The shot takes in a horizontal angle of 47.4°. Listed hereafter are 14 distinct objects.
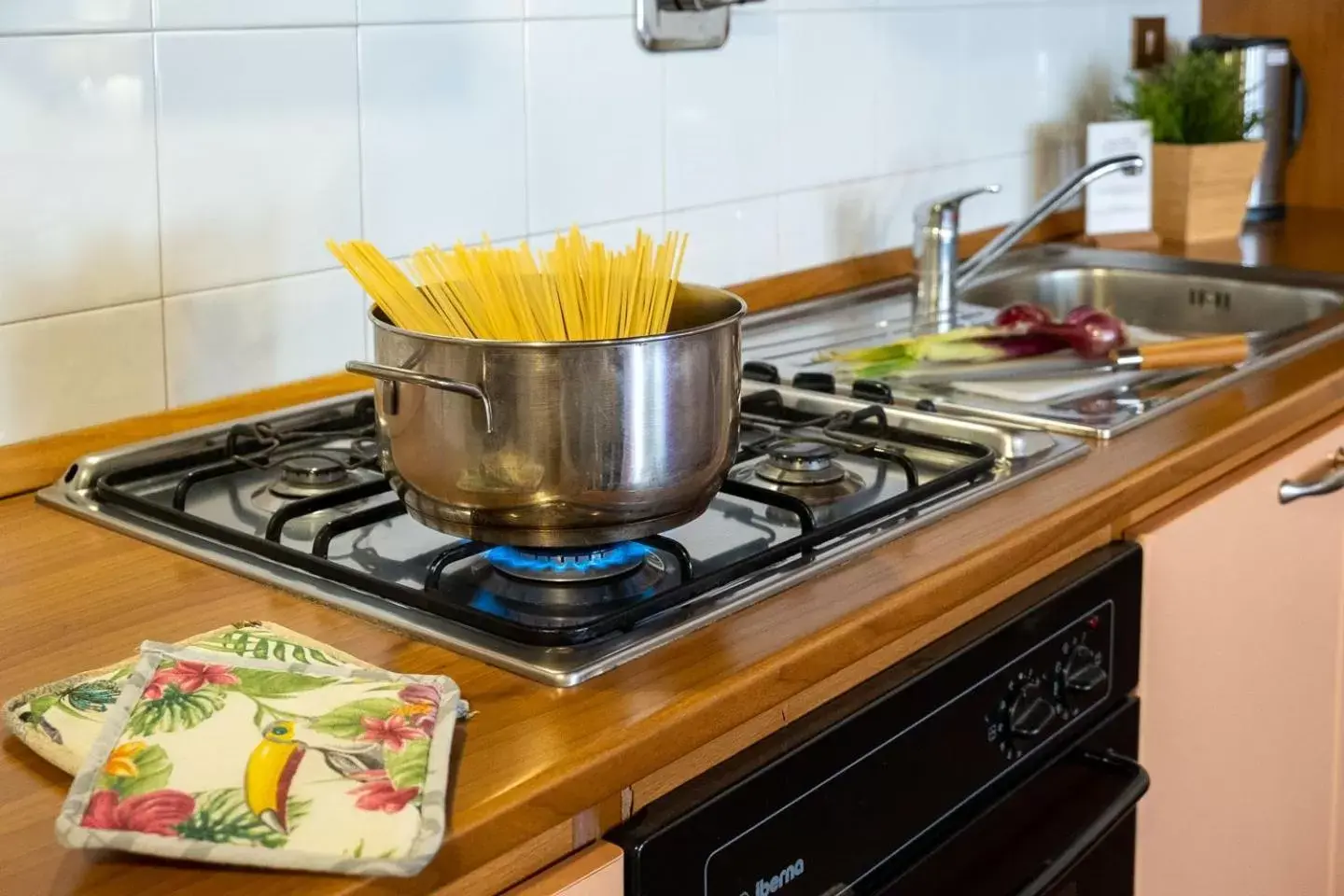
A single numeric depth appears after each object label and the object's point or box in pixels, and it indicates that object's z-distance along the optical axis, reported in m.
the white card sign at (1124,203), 2.23
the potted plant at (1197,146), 2.21
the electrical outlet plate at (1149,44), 2.46
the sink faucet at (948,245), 1.83
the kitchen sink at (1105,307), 1.40
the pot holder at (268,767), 0.63
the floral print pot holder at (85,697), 0.73
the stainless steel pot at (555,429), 0.85
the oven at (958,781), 0.84
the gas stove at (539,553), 0.89
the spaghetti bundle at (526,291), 0.94
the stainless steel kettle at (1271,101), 2.37
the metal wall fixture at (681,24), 1.61
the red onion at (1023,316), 1.63
